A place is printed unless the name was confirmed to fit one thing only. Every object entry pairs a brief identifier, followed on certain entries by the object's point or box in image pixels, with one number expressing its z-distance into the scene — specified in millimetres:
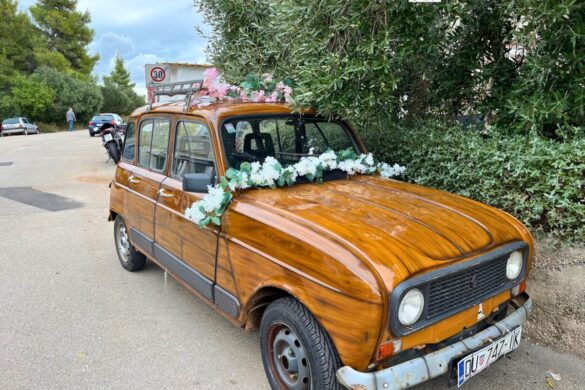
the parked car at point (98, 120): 29875
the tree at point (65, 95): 41219
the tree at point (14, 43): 40906
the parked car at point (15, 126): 32219
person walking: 38719
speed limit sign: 11023
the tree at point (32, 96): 38438
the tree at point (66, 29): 47469
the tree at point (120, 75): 69762
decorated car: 2244
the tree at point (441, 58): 3869
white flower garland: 3119
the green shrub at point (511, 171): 3402
